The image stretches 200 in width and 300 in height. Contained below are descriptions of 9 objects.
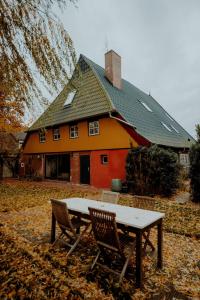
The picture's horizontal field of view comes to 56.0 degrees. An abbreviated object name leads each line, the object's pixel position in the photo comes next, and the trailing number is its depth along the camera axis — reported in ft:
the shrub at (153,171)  34.04
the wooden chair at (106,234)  10.25
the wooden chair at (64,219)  13.05
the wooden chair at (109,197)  17.11
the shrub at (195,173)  30.27
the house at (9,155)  57.72
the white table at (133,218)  10.19
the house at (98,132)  41.91
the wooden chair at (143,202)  15.38
